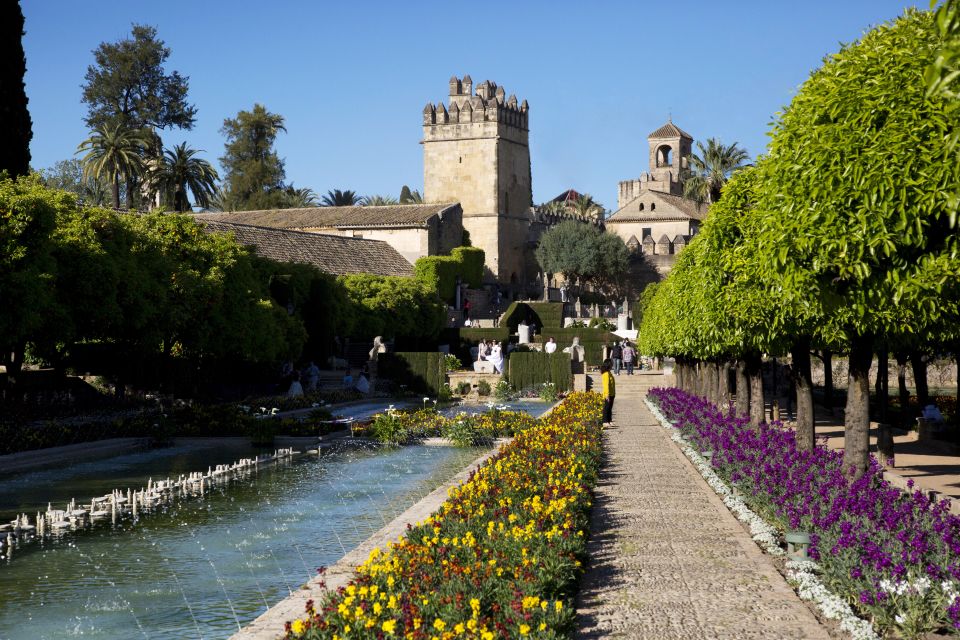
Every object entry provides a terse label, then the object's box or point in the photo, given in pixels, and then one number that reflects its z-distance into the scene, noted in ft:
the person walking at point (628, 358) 159.14
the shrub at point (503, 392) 130.72
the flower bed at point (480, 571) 23.00
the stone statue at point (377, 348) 147.23
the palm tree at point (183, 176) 211.20
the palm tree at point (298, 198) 295.07
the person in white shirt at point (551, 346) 168.25
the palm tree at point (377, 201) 342.46
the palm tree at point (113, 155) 195.72
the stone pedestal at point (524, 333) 202.39
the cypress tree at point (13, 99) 99.91
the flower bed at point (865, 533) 24.82
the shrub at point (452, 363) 158.30
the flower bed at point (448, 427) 78.95
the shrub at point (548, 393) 125.80
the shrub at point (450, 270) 218.18
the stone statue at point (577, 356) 159.22
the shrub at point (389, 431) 79.25
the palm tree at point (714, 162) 260.83
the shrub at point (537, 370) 136.36
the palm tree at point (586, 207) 375.66
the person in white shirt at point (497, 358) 154.67
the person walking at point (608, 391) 83.10
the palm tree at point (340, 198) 307.58
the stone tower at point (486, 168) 281.95
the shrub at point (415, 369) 140.26
